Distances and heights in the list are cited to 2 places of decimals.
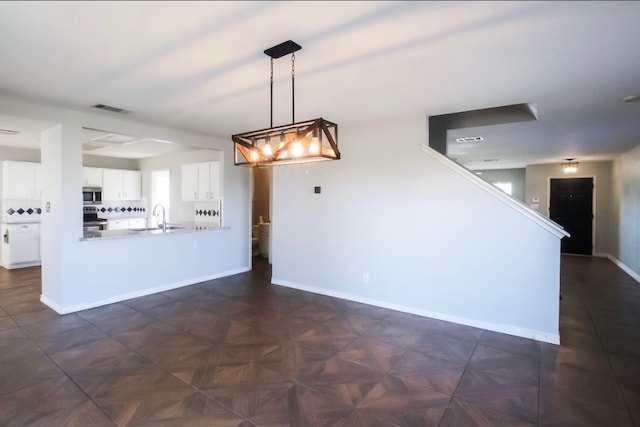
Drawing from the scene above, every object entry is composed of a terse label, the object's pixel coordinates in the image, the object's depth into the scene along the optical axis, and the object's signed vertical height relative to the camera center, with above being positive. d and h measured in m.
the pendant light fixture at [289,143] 2.40 +0.51
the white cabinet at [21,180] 6.31 +0.52
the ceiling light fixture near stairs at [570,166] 8.09 +1.04
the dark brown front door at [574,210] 8.33 -0.05
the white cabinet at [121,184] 7.76 +0.55
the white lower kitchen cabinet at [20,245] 6.21 -0.74
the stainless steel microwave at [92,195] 7.34 +0.26
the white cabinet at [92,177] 7.34 +0.68
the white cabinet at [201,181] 6.33 +0.51
